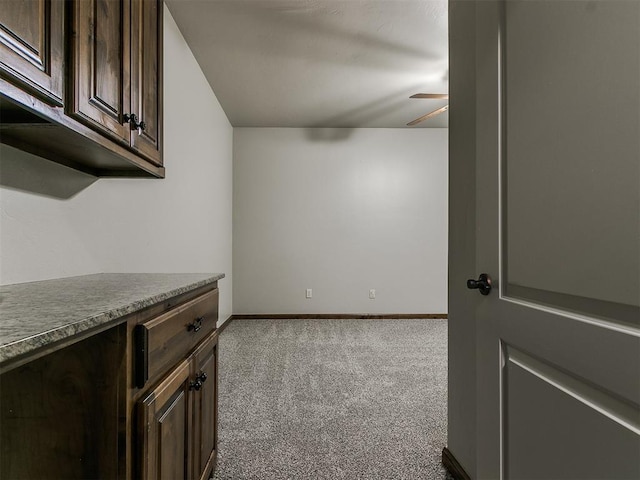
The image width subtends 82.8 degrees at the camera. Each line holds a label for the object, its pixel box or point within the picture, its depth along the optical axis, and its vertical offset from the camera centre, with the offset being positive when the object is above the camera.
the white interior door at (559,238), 0.64 +0.00
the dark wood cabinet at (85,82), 0.79 +0.44
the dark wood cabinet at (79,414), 0.77 -0.37
